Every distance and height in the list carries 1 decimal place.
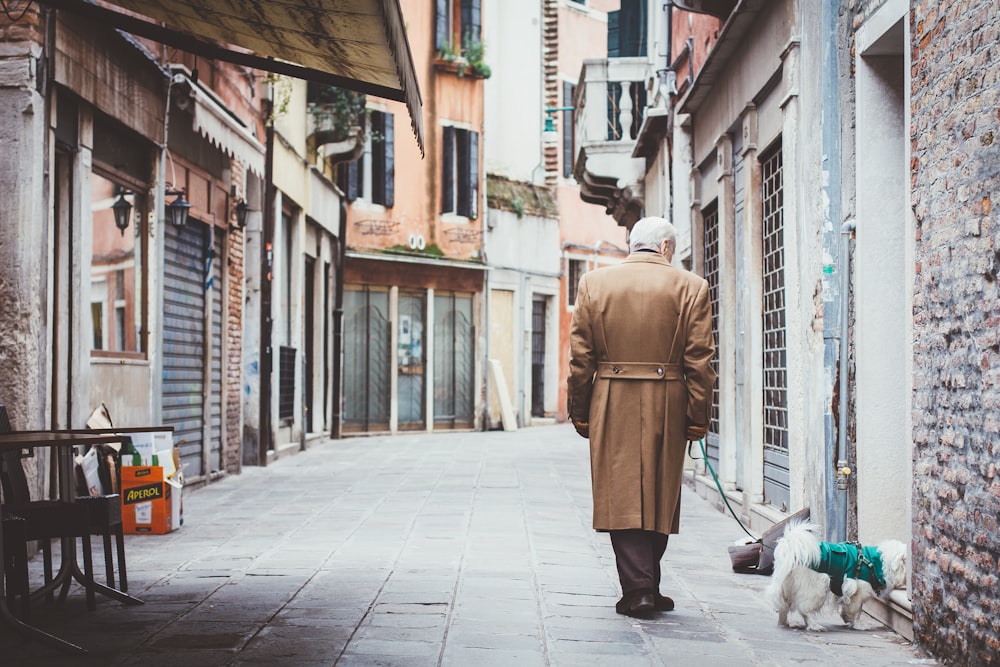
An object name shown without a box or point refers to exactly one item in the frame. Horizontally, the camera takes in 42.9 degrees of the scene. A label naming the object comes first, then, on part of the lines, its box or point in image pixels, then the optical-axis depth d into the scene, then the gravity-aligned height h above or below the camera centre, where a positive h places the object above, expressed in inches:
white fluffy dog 223.0 -35.6
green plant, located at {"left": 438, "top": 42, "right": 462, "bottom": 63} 1010.7 +256.3
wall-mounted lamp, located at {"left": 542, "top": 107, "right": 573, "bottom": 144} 1162.0 +221.8
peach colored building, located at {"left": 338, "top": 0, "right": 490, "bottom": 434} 963.3 +97.5
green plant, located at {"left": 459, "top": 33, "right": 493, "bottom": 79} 1032.2 +259.6
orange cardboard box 356.8 -37.1
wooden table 199.6 -20.9
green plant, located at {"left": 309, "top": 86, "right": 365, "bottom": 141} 788.0 +166.0
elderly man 239.9 -4.0
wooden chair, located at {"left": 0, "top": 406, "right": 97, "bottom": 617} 233.0 -25.5
